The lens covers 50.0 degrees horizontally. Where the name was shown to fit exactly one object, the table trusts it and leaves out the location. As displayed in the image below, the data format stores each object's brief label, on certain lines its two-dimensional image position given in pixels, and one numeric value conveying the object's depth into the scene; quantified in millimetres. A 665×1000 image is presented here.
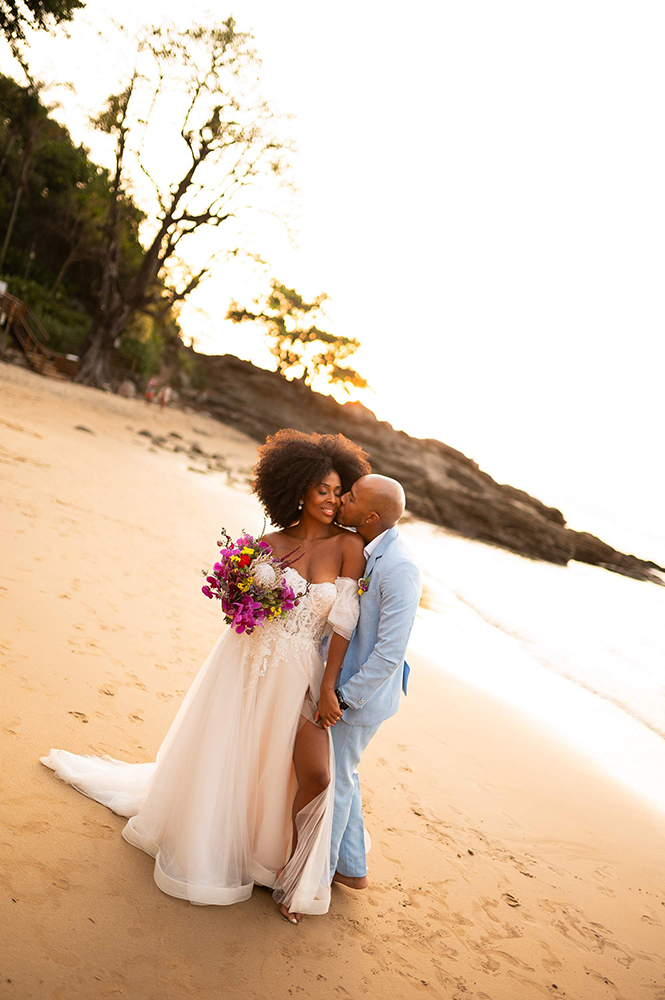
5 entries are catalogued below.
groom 3297
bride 3271
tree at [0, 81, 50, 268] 27328
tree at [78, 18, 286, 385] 25406
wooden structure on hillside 26094
